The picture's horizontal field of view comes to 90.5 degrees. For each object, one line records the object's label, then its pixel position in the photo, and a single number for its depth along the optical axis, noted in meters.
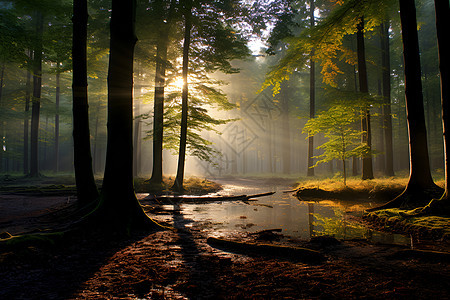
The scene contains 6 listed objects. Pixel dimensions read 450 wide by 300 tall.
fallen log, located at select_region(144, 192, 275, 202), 10.26
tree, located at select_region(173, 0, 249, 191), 13.16
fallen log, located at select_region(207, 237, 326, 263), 3.39
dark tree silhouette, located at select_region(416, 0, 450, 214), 5.24
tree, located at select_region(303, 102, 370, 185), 10.92
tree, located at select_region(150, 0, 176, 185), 14.41
